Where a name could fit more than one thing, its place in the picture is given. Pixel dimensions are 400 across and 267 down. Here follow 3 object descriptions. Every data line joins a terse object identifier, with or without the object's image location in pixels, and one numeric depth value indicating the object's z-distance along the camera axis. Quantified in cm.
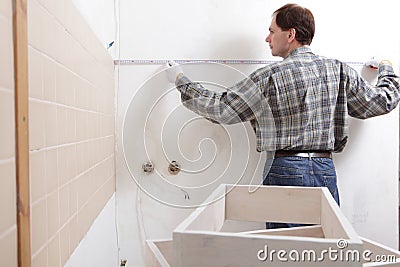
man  167
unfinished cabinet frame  78
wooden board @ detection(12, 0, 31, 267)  64
